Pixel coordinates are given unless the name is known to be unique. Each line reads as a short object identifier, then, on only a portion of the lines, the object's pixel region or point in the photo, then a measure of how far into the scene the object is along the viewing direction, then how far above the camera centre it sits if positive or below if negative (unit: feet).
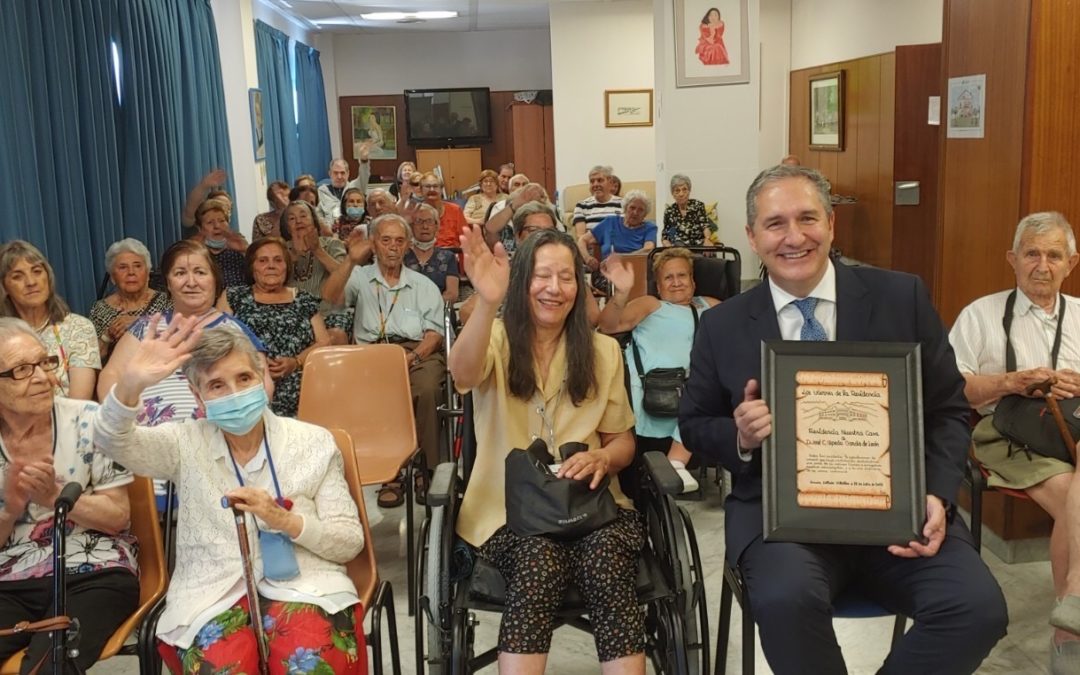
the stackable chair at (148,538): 7.61 -2.74
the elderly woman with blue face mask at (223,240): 16.98 -0.98
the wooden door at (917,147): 24.49 +0.25
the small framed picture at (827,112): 30.78 +1.59
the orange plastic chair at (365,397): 10.99 -2.42
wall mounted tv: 47.60 +2.95
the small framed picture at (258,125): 28.02 +1.71
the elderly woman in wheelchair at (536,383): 7.58 -1.73
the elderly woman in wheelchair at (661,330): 11.85 -2.03
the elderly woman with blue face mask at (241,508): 6.56 -2.30
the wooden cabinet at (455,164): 48.19 +0.59
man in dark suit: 6.30 -1.97
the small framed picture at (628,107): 37.37 +2.34
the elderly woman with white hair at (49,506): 7.00 -2.29
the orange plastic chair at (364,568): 7.32 -2.96
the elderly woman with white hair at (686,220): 25.21 -1.37
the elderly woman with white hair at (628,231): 22.03 -1.41
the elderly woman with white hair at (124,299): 12.90 -1.48
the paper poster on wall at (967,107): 11.73 +0.58
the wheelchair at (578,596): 6.98 -3.09
